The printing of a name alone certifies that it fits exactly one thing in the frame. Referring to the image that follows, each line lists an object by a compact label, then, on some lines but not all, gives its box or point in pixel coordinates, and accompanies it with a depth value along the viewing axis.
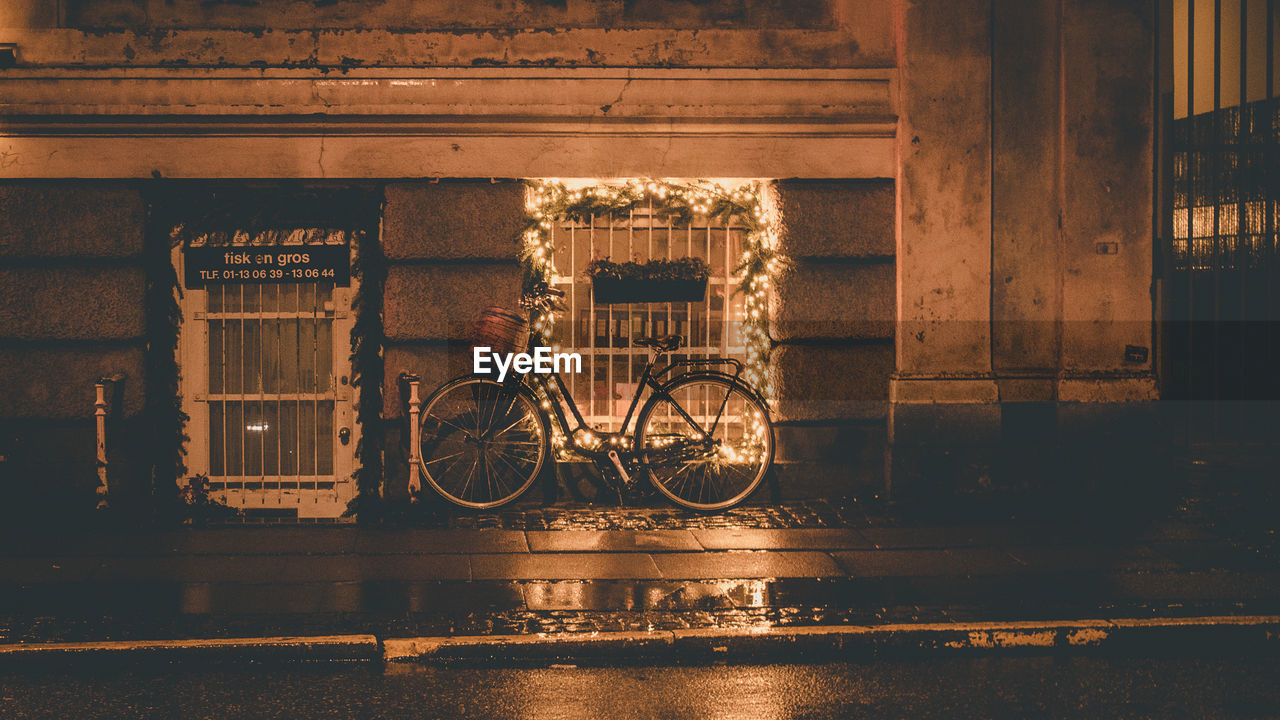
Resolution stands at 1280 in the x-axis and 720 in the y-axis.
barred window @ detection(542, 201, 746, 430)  9.20
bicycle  8.56
